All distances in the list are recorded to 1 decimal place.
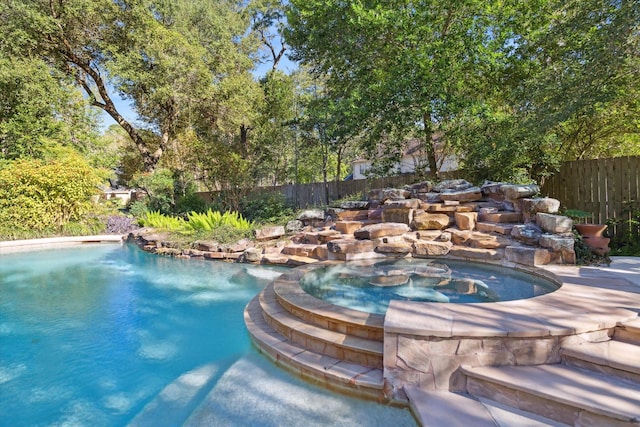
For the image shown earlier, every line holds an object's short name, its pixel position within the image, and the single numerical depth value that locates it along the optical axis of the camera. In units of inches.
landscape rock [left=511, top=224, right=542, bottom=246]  193.6
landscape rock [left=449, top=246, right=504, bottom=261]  200.4
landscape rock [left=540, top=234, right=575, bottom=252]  177.8
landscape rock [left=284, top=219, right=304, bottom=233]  304.9
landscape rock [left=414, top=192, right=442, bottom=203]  257.8
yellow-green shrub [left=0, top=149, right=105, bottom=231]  402.0
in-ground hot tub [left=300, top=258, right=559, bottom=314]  140.6
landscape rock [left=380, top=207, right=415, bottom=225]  252.9
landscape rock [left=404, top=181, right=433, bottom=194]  276.1
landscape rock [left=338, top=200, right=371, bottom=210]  289.3
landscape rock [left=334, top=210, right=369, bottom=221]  284.7
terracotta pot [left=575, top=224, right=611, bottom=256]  184.5
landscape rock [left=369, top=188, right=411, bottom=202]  271.6
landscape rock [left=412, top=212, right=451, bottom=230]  243.0
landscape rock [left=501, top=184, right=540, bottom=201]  222.8
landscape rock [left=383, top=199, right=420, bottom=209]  253.0
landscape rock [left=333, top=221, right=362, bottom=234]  267.7
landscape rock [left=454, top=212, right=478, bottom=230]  232.7
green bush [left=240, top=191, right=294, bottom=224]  426.1
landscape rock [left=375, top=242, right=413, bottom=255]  227.8
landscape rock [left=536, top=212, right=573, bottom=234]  187.3
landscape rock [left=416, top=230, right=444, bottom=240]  235.1
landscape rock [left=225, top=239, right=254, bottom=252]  297.1
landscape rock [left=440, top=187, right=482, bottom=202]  249.9
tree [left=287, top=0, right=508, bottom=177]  311.9
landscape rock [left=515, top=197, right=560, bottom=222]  205.8
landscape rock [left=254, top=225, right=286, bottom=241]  300.5
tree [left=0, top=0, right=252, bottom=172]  464.8
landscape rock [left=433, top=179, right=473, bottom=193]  265.7
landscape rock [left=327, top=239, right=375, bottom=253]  231.8
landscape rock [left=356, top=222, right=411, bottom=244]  244.4
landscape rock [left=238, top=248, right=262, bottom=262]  275.6
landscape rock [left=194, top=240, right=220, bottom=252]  306.7
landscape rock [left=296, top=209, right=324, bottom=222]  306.8
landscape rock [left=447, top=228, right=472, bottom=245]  222.5
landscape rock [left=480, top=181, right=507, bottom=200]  242.0
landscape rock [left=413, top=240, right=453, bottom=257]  220.8
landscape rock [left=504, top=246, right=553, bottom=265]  179.9
